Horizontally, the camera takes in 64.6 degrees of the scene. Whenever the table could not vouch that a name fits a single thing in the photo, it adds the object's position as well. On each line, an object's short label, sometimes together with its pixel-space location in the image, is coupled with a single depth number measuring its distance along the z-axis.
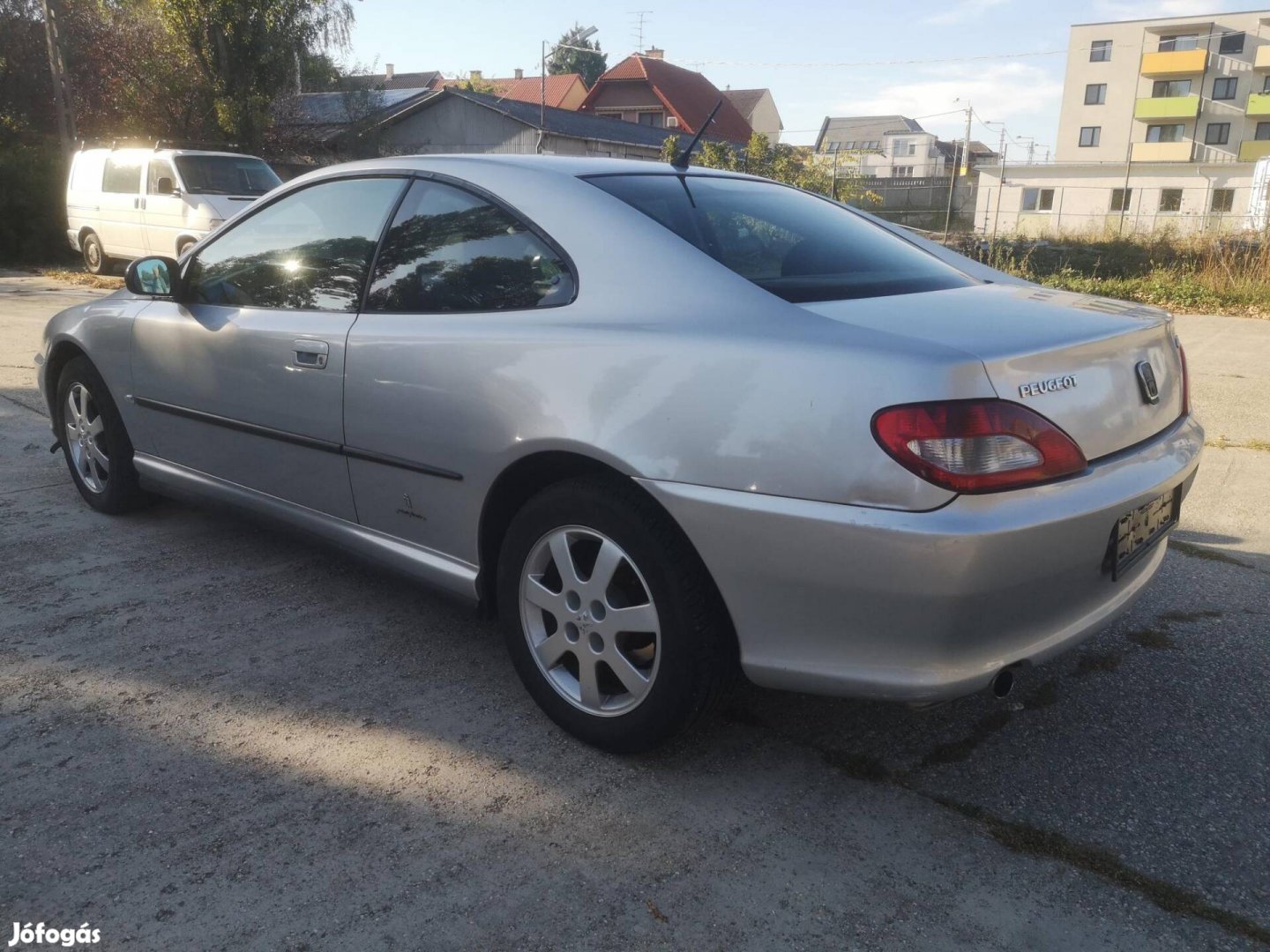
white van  14.21
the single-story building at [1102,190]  38.38
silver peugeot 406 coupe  2.04
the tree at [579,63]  90.50
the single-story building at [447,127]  33.59
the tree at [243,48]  22.14
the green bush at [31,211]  18.66
